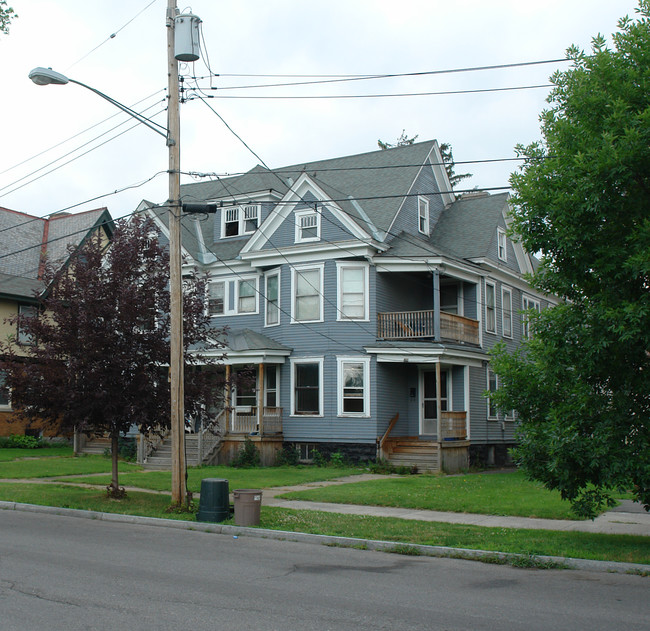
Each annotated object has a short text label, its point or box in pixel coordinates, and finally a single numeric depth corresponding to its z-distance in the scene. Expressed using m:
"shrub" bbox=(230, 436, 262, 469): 25.80
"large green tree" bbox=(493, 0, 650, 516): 10.27
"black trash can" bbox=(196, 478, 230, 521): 13.60
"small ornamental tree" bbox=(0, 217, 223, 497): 15.53
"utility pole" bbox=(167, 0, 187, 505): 14.50
